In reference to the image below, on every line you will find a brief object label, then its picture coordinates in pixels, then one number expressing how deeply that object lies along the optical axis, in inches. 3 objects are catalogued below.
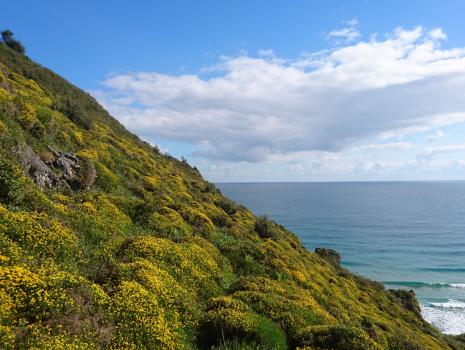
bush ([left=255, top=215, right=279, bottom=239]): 1644.6
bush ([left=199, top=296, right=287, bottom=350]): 546.0
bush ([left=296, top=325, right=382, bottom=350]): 563.5
